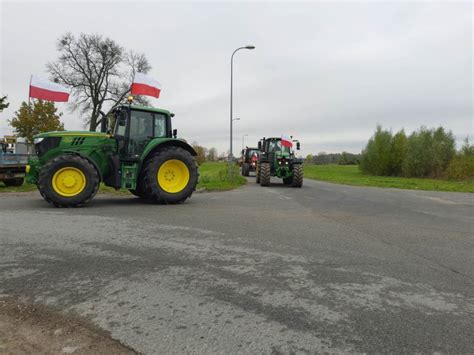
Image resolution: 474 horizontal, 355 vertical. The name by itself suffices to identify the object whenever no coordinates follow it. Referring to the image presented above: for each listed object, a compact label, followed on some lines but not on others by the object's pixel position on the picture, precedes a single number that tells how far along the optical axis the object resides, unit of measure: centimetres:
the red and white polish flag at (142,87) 1283
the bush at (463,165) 3500
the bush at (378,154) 4938
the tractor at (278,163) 1844
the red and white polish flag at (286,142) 2038
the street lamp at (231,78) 2128
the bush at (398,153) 4812
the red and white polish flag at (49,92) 1316
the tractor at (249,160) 3053
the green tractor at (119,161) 860
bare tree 3728
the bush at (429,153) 4078
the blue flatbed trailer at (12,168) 1298
